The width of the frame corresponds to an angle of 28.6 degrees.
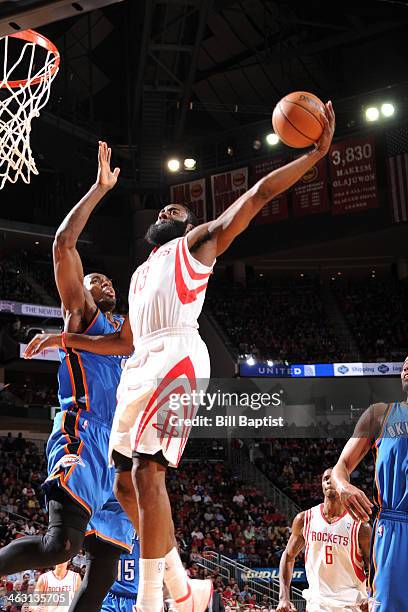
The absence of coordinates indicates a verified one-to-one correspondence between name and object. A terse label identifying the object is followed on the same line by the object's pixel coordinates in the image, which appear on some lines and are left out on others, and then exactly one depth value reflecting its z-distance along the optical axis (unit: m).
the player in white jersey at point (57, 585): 8.20
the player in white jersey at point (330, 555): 6.75
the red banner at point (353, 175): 21.20
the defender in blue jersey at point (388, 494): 3.95
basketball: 3.62
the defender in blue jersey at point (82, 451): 3.92
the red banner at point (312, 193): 21.89
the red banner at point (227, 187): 22.66
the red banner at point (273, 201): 22.52
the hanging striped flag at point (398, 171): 20.53
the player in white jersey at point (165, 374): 3.27
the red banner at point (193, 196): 22.98
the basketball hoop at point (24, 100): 6.00
